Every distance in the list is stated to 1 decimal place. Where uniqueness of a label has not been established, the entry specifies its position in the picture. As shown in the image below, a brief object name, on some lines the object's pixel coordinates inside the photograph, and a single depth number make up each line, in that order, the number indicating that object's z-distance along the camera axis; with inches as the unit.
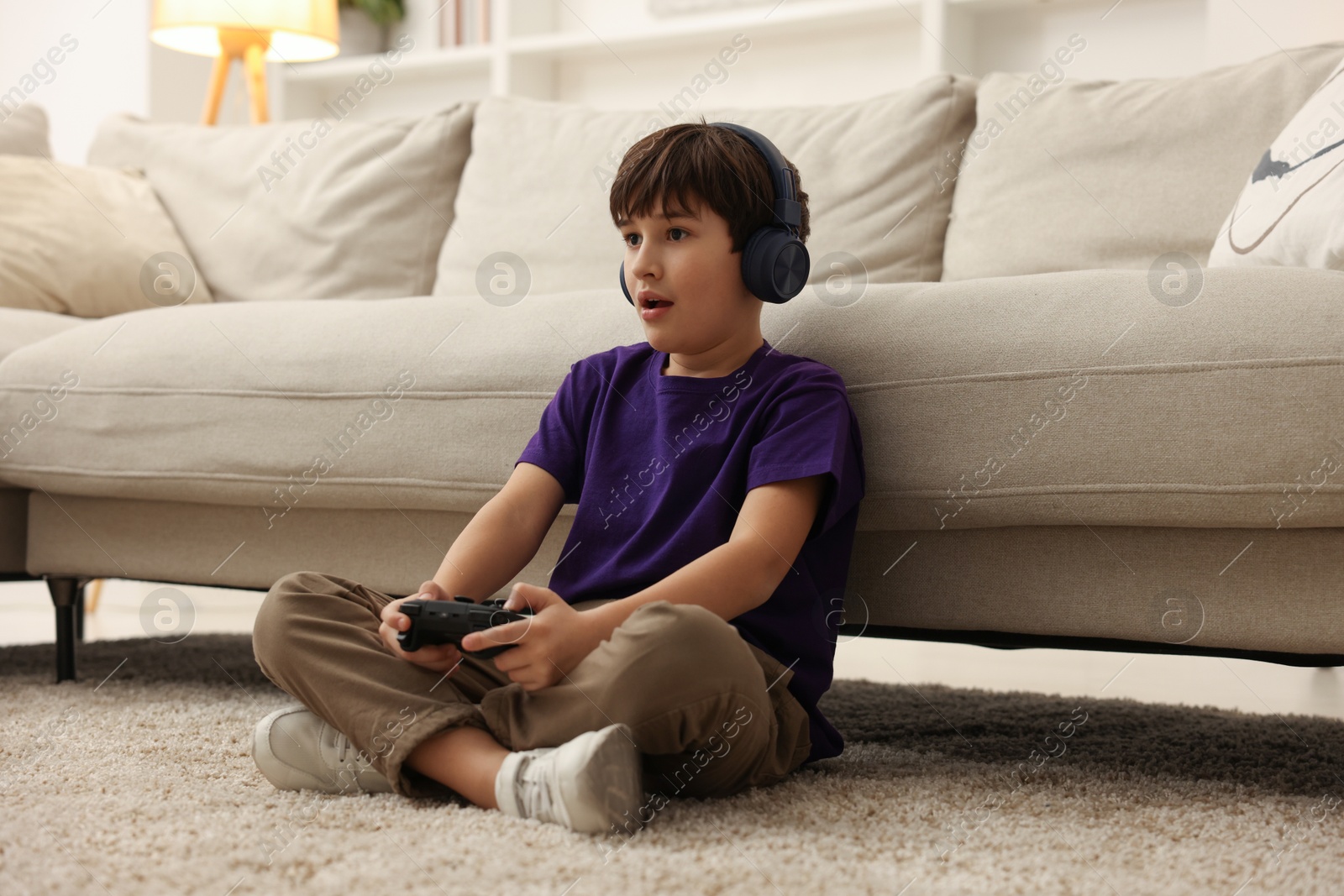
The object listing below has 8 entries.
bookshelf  110.0
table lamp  105.0
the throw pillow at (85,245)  72.4
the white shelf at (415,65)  127.7
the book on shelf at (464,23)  129.1
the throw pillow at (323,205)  77.2
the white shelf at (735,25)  109.9
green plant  132.3
